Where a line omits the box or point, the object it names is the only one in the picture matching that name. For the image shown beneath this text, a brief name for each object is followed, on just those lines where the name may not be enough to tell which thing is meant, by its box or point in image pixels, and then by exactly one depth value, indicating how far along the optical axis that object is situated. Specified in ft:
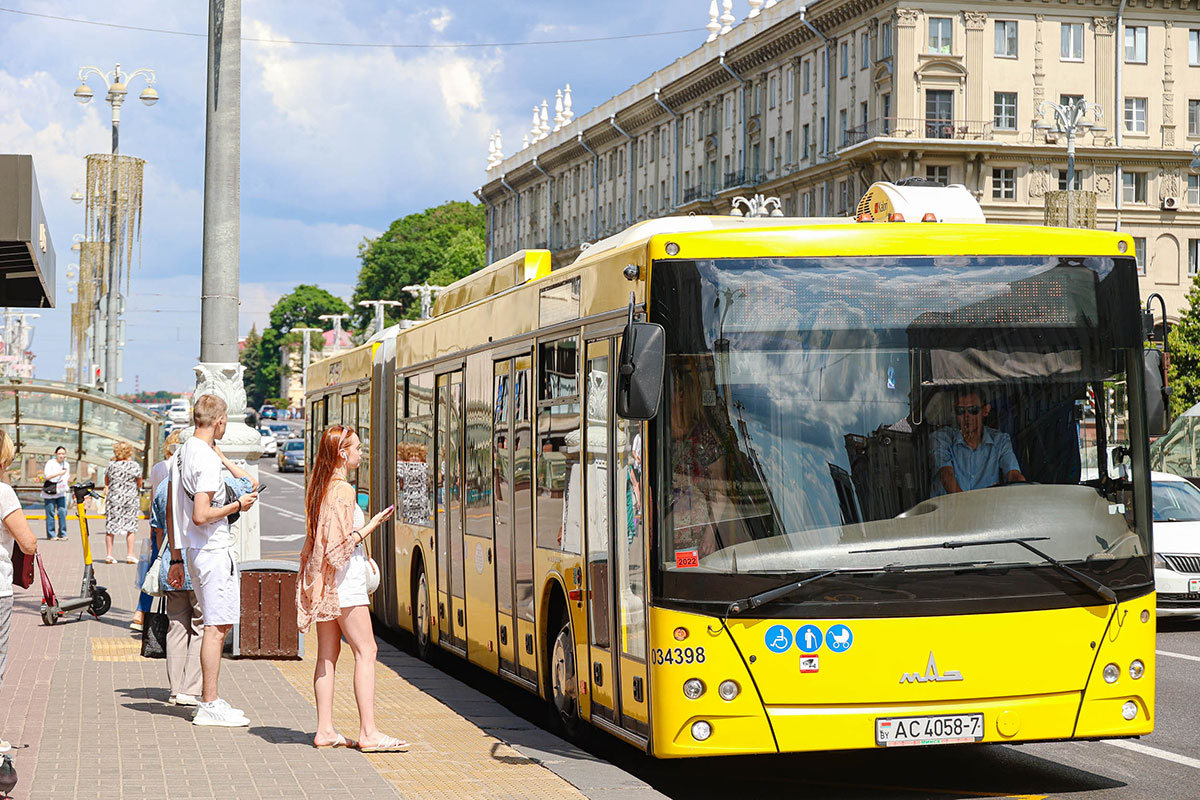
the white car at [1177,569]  54.39
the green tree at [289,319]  604.49
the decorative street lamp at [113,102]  132.57
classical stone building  226.58
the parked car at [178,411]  191.56
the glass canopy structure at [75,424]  110.63
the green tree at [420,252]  444.55
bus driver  26.66
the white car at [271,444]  315.74
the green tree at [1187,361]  190.70
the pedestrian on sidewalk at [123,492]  79.11
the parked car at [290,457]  263.08
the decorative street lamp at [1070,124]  146.10
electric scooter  50.11
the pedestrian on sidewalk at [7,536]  25.94
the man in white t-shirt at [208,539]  31.76
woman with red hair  29.22
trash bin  44.37
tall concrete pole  47.42
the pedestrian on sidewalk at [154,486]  44.83
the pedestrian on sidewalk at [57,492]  102.42
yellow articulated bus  26.27
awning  41.11
